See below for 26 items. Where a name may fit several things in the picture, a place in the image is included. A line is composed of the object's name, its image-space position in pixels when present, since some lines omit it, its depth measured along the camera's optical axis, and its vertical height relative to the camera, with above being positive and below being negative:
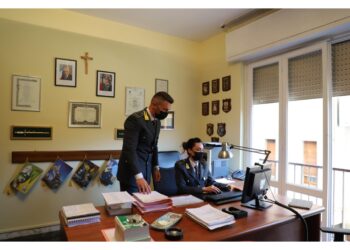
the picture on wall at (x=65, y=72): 2.94 +0.69
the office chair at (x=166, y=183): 2.48 -0.53
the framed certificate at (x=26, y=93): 2.70 +0.41
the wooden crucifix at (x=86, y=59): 3.10 +0.89
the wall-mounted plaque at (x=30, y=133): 2.69 -0.04
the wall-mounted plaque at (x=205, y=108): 3.87 +0.37
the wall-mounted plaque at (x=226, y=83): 3.49 +0.69
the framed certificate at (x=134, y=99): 3.40 +0.43
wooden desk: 1.22 -0.52
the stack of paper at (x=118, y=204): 1.50 -0.45
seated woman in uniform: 2.11 -0.36
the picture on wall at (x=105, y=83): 3.19 +0.61
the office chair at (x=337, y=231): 1.44 -0.57
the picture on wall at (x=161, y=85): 3.65 +0.68
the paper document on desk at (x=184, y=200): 1.72 -0.50
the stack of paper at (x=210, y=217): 1.30 -0.47
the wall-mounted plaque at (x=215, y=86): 3.68 +0.69
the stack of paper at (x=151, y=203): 1.55 -0.46
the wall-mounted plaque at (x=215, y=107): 3.67 +0.37
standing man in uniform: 1.99 -0.09
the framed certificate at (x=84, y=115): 3.02 +0.19
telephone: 2.93 -0.51
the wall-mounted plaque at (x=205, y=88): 3.87 +0.69
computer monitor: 1.64 -0.37
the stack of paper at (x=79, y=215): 1.32 -0.46
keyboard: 1.79 -0.48
